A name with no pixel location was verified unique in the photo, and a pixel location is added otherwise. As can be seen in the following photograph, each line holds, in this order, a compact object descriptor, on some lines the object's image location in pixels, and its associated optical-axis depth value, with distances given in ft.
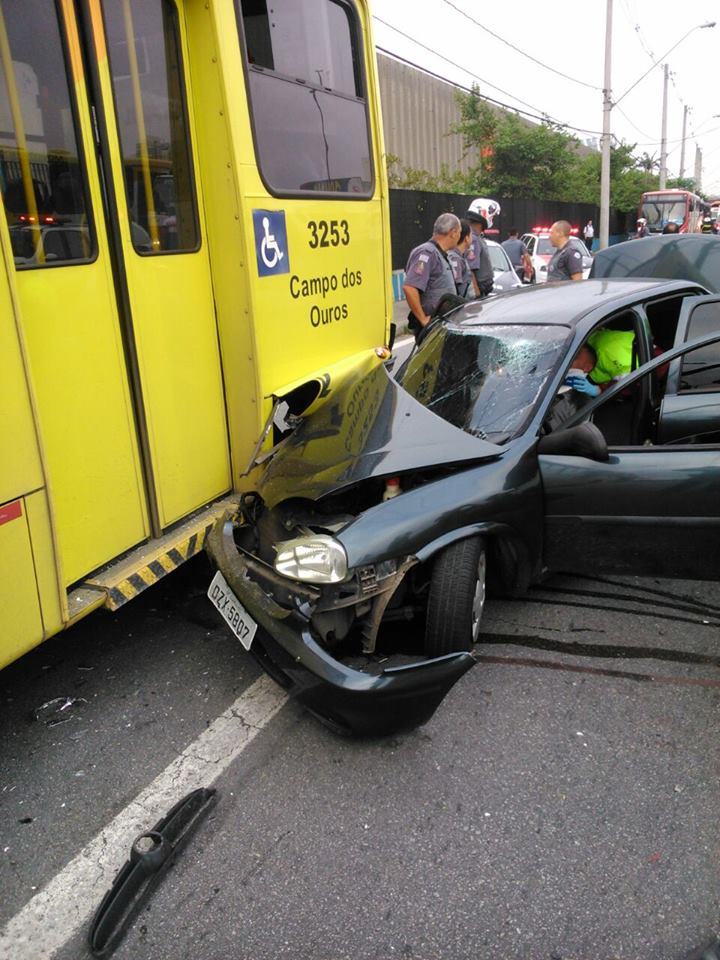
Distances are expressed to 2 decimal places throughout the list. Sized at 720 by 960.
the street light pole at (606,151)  81.02
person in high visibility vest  13.71
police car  59.62
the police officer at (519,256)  50.85
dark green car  9.02
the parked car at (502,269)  43.21
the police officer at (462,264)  23.45
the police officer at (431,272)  21.50
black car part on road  6.93
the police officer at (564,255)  25.84
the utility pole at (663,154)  145.07
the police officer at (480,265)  26.03
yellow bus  8.68
